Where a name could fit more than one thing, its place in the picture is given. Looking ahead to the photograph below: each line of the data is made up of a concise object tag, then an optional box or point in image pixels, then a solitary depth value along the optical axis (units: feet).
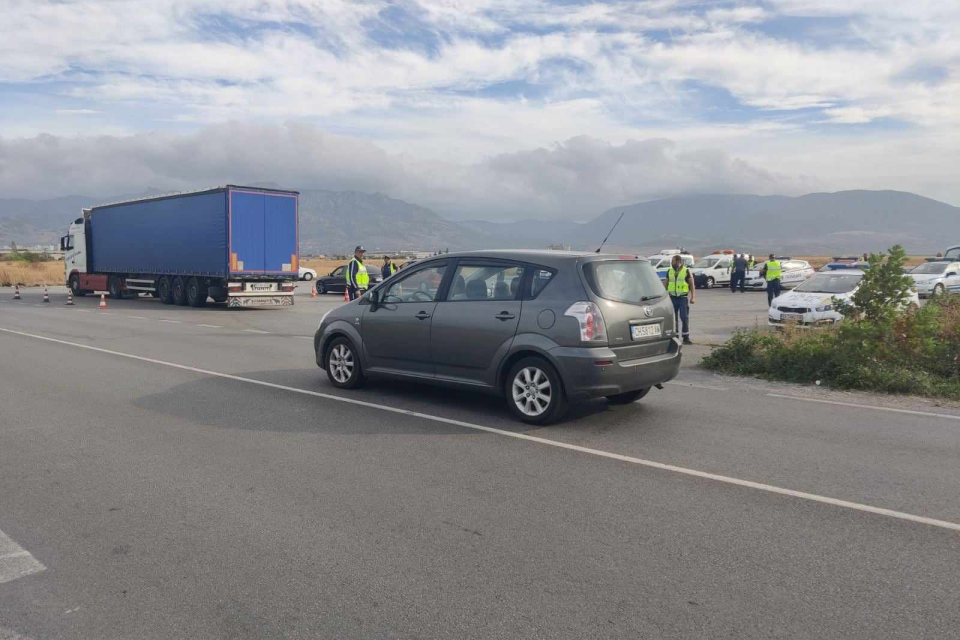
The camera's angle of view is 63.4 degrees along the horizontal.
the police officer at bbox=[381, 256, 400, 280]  77.88
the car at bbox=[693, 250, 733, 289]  132.67
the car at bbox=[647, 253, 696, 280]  129.76
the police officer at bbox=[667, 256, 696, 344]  47.11
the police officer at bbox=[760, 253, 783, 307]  71.87
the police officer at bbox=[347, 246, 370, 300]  57.26
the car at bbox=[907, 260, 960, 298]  91.00
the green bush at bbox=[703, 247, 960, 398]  31.40
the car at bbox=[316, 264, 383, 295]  113.19
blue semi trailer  77.25
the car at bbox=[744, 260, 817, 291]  120.41
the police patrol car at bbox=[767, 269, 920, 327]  52.60
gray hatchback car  23.30
